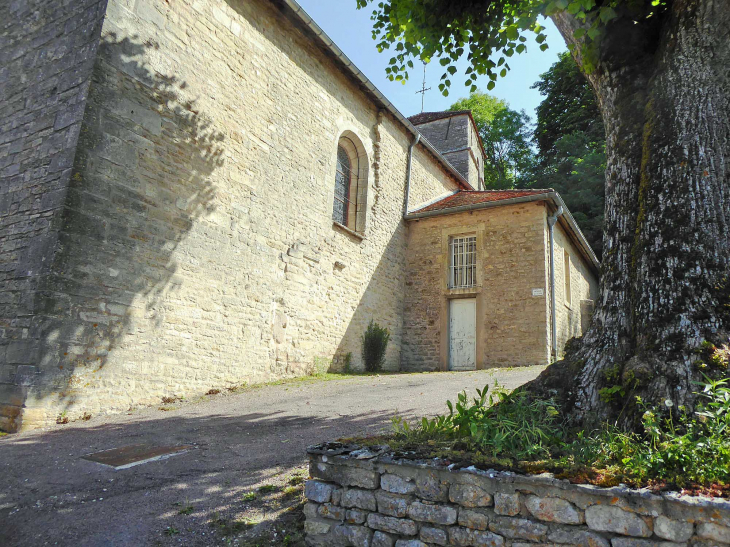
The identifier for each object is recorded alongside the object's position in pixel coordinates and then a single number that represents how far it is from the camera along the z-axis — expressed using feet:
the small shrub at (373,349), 35.99
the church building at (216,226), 18.60
